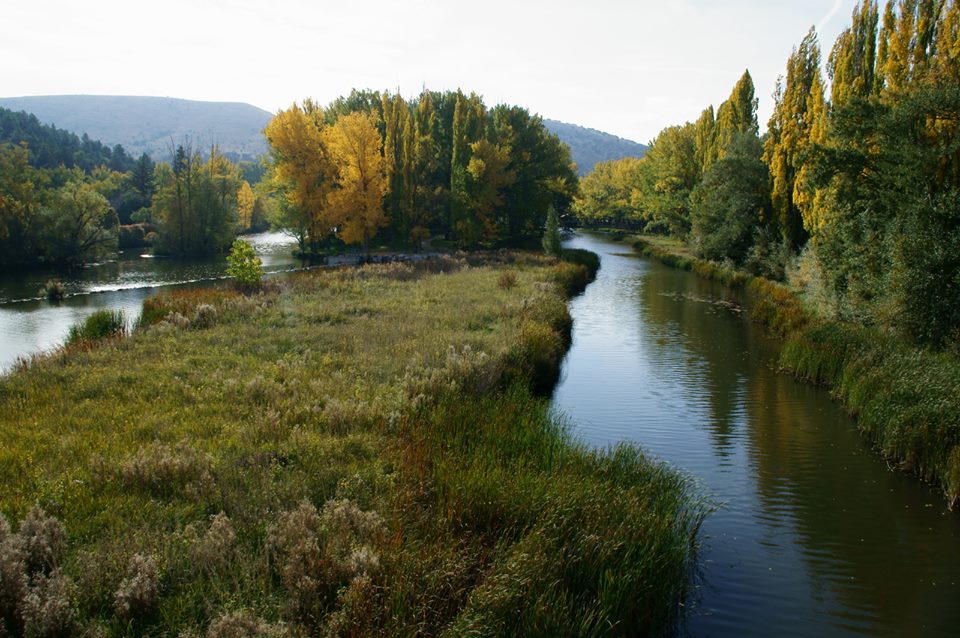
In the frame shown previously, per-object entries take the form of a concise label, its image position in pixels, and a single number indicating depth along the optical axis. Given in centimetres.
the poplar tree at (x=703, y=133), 5707
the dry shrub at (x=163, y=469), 726
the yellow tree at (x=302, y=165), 4506
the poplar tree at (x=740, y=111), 4834
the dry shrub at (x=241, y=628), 467
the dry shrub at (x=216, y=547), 562
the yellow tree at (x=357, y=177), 4381
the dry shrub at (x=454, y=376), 1189
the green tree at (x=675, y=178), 6088
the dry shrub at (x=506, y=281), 2872
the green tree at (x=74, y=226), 4600
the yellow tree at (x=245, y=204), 8911
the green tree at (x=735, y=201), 3906
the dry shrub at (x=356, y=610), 497
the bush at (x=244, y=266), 2761
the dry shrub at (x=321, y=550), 535
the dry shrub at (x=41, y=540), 547
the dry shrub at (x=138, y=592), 496
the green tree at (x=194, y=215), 5669
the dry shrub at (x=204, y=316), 1862
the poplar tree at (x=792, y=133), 3262
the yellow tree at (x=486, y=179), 4909
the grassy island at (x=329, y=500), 534
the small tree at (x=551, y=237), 4549
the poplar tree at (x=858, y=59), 2534
